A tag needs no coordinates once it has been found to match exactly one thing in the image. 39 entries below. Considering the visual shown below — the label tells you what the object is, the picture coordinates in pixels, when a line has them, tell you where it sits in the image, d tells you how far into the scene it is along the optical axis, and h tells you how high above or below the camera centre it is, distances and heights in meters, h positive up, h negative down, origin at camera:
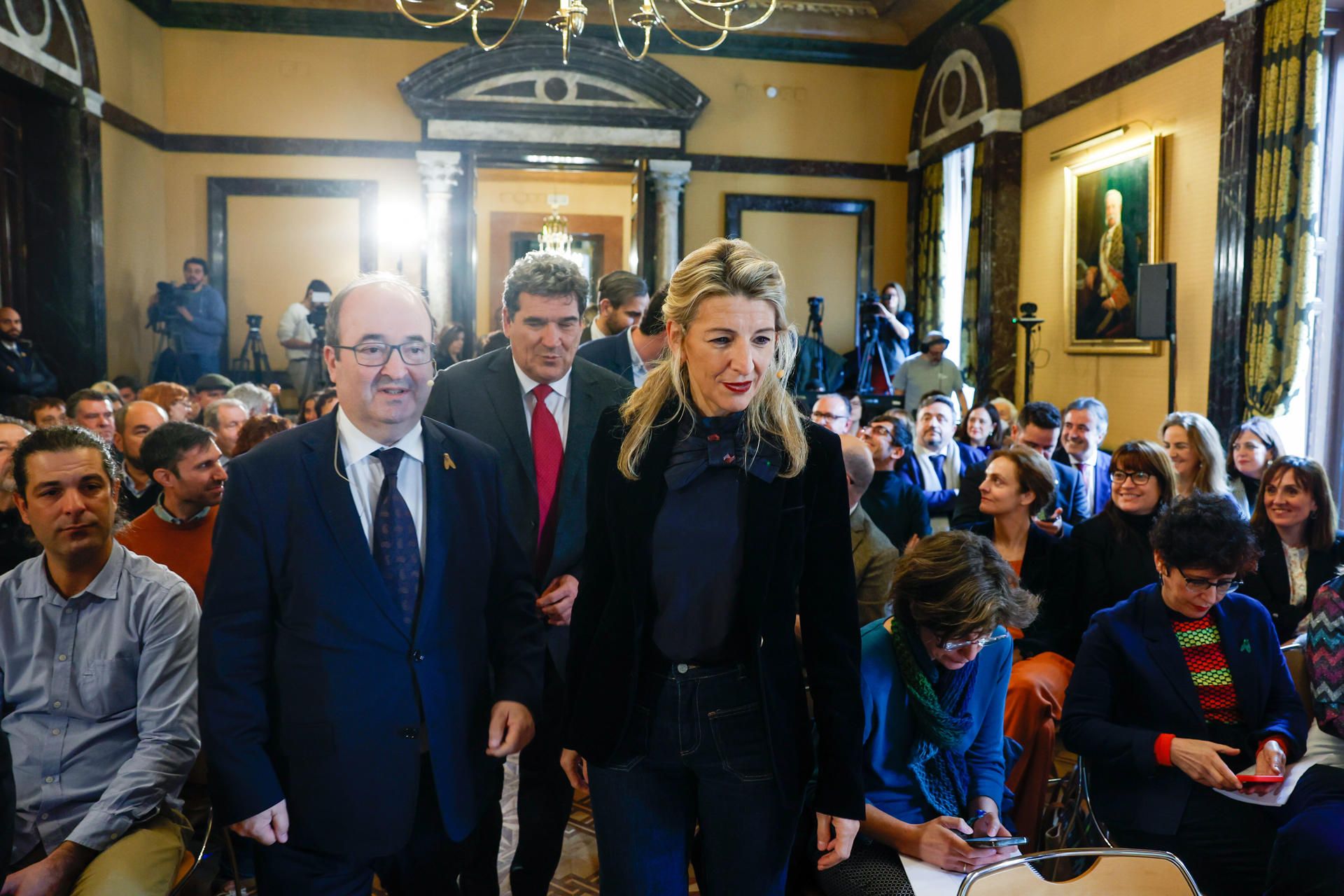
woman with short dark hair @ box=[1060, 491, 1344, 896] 2.31 -0.80
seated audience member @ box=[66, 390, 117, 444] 4.77 -0.21
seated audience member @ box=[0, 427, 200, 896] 1.93 -0.63
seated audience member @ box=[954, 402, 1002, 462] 6.23 -0.32
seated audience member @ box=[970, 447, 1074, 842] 3.28 -0.59
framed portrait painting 7.01 +1.00
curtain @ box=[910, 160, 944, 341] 10.13 +1.29
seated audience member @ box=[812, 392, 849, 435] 4.54 -0.16
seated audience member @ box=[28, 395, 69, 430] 5.08 -0.23
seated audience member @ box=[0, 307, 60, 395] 6.66 +0.03
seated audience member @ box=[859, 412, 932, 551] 4.03 -0.52
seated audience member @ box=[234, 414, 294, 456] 3.88 -0.24
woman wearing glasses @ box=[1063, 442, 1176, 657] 3.48 -0.56
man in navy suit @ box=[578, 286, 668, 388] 3.54 +0.08
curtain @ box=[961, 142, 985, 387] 9.15 +0.67
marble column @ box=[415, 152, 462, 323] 10.07 +1.59
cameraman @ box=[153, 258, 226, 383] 9.28 +0.48
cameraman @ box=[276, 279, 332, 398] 9.73 +0.41
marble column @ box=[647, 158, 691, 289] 10.38 +1.73
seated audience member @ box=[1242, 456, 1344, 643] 3.43 -0.55
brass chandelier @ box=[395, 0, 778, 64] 4.25 +1.57
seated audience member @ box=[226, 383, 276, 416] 5.55 -0.15
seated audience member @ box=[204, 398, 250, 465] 4.73 -0.24
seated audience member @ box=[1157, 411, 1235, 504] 4.24 -0.32
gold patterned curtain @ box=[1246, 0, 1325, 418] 5.45 +1.01
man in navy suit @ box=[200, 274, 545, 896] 1.59 -0.43
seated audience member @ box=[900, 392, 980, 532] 5.12 -0.41
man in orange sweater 2.87 -0.40
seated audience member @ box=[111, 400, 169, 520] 4.00 -0.31
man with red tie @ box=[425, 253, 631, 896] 2.36 -0.15
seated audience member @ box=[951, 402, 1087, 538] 3.93 -0.45
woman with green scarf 2.04 -0.68
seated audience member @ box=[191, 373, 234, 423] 6.84 -0.13
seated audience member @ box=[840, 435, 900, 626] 3.18 -0.59
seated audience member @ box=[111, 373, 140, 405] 7.60 -0.15
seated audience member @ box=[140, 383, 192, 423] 5.48 -0.16
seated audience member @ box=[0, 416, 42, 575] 2.90 -0.48
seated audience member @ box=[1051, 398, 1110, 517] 5.09 -0.32
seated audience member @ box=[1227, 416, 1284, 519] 4.43 -0.33
